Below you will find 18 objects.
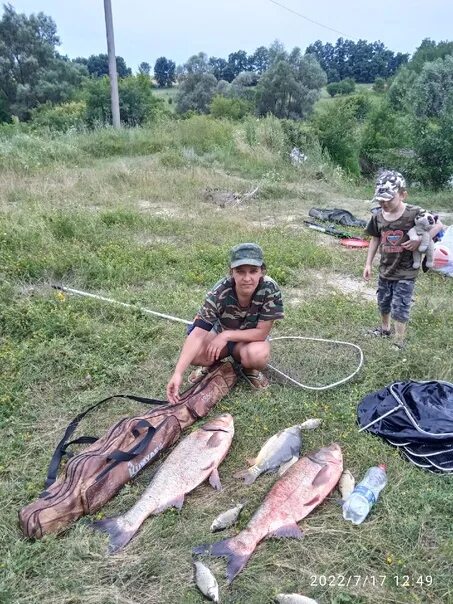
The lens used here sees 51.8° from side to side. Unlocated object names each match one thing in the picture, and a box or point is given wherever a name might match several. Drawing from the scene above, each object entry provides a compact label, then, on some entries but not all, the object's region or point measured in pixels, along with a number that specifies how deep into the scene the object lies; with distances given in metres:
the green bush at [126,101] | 21.35
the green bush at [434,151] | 10.38
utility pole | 12.55
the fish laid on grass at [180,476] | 2.18
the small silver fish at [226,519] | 2.20
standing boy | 3.40
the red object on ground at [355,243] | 6.63
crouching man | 2.93
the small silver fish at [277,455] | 2.52
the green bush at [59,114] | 20.69
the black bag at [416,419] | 2.58
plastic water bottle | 2.27
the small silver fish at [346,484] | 2.40
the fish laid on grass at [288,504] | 2.06
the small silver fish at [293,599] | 1.84
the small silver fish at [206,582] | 1.91
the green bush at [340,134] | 13.30
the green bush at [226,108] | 23.70
